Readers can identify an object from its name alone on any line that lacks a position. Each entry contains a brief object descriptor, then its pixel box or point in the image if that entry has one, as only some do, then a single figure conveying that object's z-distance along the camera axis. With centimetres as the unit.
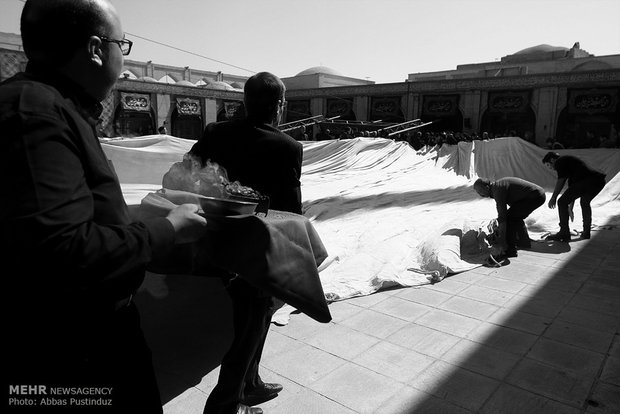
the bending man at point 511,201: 572
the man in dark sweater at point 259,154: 195
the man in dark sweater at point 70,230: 84
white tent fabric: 495
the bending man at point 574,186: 663
